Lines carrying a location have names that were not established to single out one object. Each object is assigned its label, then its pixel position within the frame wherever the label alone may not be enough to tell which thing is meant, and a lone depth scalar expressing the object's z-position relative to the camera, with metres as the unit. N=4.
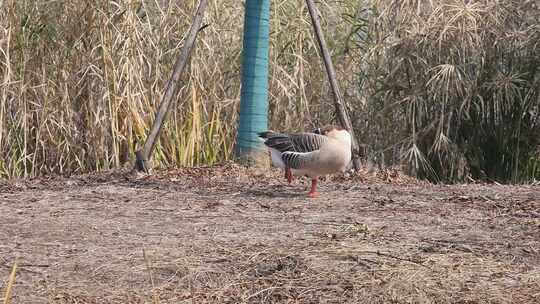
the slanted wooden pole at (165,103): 14.13
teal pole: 15.18
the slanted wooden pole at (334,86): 14.28
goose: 12.51
